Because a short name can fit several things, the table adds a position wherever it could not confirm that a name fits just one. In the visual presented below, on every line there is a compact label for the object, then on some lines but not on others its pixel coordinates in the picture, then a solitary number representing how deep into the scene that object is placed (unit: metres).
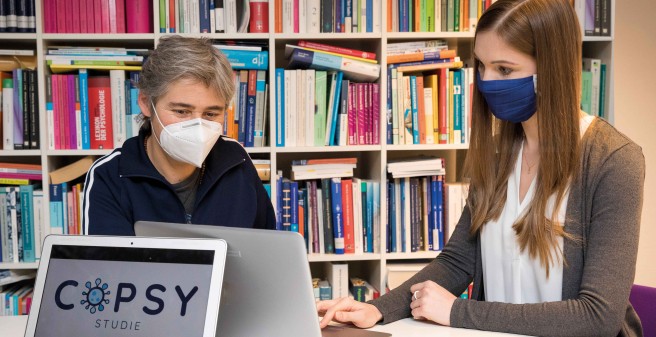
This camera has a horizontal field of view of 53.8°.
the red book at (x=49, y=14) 2.62
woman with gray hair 1.71
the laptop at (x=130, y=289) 1.09
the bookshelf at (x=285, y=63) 2.62
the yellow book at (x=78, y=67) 2.62
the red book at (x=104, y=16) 2.65
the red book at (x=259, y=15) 2.70
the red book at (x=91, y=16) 2.64
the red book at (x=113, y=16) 2.65
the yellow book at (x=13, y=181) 2.64
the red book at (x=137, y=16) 2.67
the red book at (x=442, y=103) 2.78
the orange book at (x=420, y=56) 2.76
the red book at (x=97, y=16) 2.64
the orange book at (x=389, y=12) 2.76
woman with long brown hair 1.27
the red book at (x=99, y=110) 2.67
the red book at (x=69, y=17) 2.62
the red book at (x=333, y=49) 2.70
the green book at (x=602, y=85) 2.78
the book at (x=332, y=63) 2.67
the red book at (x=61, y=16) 2.62
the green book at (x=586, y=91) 2.77
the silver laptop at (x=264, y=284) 1.09
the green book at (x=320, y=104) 2.73
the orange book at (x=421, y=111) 2.77
